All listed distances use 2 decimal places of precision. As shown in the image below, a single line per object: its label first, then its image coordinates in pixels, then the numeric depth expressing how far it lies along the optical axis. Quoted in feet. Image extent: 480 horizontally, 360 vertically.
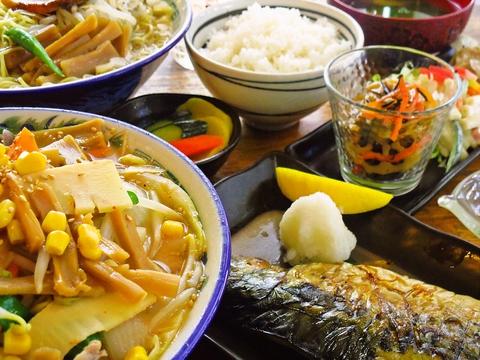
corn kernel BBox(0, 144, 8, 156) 0.54
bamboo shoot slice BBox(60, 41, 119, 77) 0.90
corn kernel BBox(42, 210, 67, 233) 0.48
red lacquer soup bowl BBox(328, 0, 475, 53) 1.20
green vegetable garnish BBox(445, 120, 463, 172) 0.97
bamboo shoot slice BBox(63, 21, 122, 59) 0.94
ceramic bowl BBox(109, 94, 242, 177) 0.94
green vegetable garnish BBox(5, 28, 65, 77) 0.90
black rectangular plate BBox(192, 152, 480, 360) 0.68
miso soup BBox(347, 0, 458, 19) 1.34
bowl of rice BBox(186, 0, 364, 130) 0.96
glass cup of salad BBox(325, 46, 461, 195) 0.89
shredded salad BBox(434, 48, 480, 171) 0.98
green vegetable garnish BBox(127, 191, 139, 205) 0.57
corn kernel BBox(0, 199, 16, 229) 0.48
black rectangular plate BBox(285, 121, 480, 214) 0.92
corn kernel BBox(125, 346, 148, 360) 0.46
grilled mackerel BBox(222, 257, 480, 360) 0.61
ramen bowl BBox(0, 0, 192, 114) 0.81
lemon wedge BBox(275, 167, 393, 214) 0.85
